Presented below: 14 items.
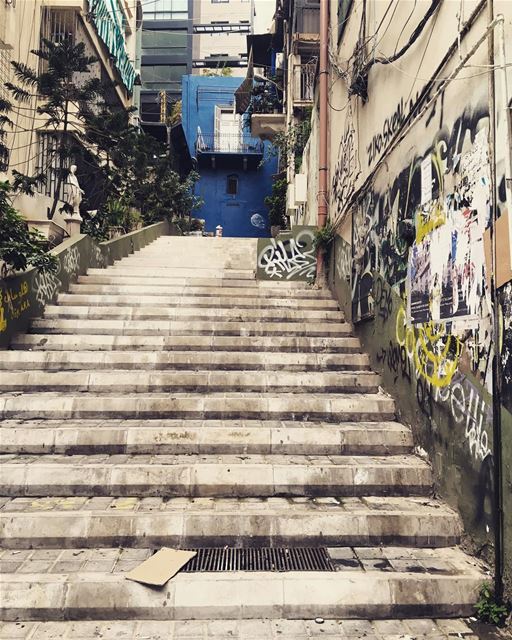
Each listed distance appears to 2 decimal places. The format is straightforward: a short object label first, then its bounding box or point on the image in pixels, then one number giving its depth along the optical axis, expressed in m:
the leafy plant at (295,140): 14.79
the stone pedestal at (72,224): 10.53
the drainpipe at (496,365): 2.87
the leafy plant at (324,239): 8.57
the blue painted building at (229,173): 25.77
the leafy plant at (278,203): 21.56
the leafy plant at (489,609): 2.73
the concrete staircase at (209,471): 2.81
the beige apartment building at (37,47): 10.47
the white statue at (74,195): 10.71
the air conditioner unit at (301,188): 12.55
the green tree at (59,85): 10.54
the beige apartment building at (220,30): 38.91
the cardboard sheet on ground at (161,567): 2.83
